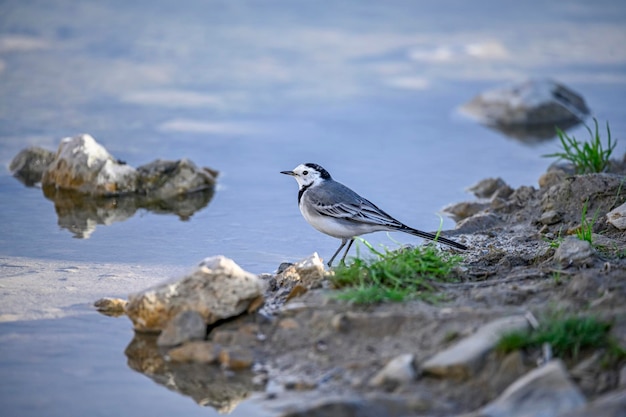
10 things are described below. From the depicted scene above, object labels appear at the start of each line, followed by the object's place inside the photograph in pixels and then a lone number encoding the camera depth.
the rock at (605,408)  9.59
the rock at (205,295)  13.36
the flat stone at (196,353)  12.62
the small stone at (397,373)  11.17
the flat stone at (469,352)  11.05
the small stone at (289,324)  13.04
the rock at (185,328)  13.12
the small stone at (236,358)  12.38
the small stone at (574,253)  14.19
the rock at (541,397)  10.08
